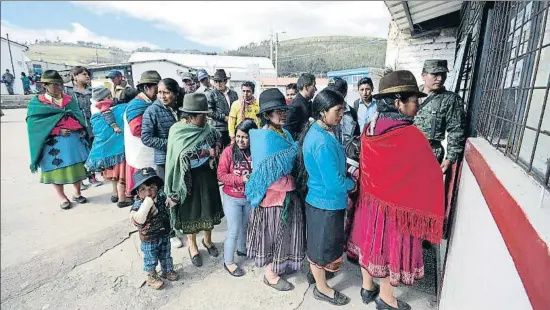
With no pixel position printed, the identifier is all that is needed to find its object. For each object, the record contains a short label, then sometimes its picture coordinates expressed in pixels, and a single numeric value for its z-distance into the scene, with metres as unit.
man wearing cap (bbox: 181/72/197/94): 5.22
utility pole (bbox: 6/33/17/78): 25.03
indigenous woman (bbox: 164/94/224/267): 2.61
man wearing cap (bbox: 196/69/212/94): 5.22
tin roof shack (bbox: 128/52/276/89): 26.19
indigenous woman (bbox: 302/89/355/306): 2.12
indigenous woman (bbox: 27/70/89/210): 3.81
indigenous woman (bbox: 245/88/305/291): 2.30
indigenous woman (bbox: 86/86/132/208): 4.02
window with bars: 1.38
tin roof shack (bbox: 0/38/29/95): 24.20
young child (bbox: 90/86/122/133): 3.99
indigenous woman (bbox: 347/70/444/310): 1.96
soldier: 2.62
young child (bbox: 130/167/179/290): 2.34
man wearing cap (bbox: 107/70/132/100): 4.55
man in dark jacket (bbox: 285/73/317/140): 3.64
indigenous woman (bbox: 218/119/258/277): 2.59
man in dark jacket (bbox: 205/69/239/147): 4.82
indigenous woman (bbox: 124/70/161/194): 3.16
